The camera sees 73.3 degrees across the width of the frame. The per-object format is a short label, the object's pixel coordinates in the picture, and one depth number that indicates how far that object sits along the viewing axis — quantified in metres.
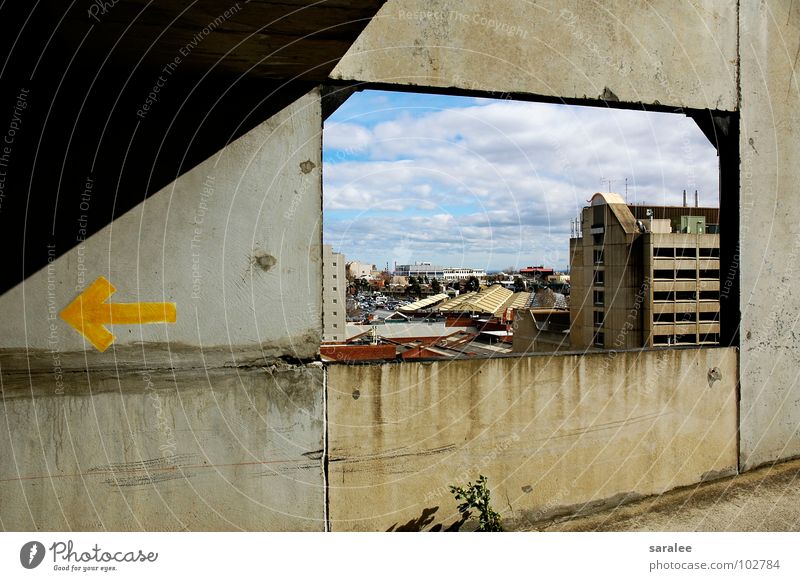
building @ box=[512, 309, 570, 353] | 32.25
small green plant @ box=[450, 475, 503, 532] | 3.76
